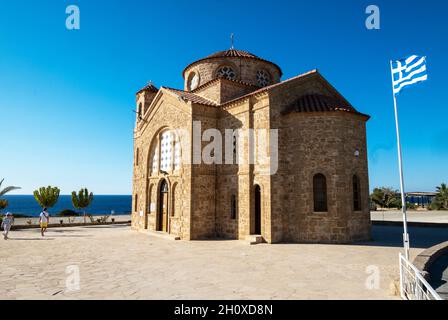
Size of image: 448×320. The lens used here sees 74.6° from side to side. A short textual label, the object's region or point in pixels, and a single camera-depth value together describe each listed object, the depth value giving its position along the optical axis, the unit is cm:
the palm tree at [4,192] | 2312
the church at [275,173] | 1305
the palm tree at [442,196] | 3647
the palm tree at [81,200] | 2675
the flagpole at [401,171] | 690
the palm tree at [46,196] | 2488
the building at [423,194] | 4301
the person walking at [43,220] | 1721
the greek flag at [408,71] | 705
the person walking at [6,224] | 1573
